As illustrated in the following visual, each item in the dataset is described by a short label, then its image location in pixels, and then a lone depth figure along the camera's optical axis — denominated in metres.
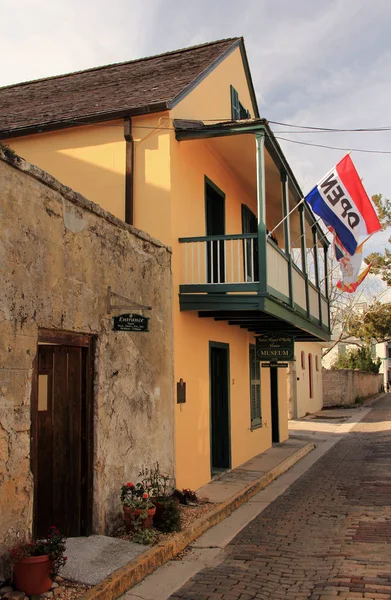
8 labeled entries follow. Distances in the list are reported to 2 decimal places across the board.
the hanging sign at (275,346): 12.27
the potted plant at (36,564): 4.45
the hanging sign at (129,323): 6.61
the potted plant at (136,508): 6.24
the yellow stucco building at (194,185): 8.74
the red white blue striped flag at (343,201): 10.63
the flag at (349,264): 12.81
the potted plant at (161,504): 6.52
